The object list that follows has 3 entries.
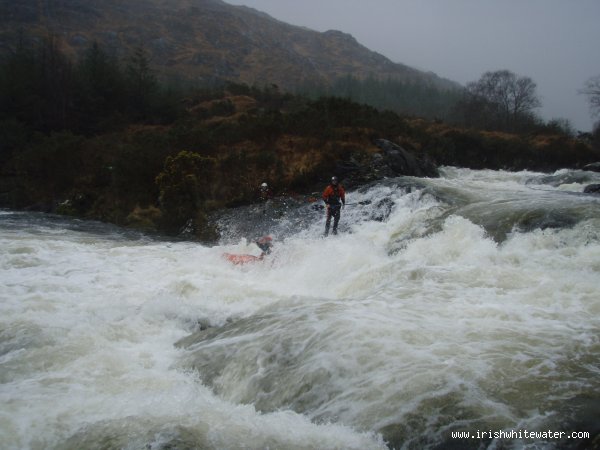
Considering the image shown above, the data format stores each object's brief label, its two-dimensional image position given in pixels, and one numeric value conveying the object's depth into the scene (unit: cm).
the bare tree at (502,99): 4465
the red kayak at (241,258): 979
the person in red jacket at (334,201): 1156
